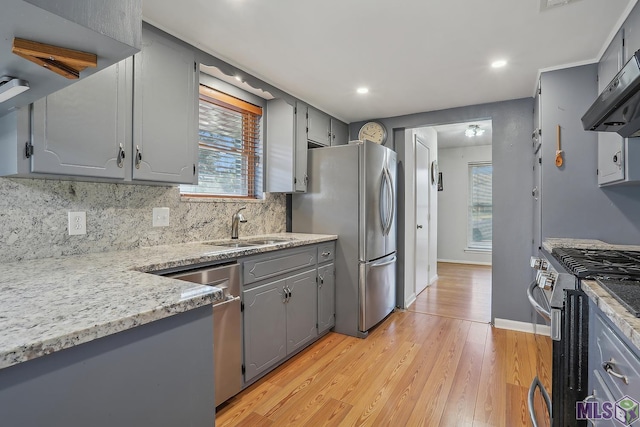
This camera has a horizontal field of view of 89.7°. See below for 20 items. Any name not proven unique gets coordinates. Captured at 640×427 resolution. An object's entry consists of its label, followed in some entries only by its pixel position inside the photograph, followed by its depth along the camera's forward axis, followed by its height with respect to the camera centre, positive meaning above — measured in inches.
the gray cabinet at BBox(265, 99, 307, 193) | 115.5 +23.2
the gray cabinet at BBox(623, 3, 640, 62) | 62.9 +37.0
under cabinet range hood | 42.8 +17.5
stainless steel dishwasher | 69.3 -26.2
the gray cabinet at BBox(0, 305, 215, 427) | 26.4 -16.3
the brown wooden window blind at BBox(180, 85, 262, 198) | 98.0 +21.6
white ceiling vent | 64.6 +42.9
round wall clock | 146.5 +37.4
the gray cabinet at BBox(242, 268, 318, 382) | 80.8 -30.0
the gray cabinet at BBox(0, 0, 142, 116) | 28.7 +17.6
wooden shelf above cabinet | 31.9 +16.3
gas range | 37.4 -8.5
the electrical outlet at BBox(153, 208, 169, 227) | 83.1 -1.3
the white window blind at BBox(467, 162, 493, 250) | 256.8 +5.3
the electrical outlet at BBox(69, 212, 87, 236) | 67.5 -2.4
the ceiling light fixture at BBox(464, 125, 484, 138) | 186.4 +48.6
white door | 163.3 -0.4
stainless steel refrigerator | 115.0 -1.6
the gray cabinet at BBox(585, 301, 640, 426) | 32.1 -17.4
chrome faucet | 101.3 -3.3
